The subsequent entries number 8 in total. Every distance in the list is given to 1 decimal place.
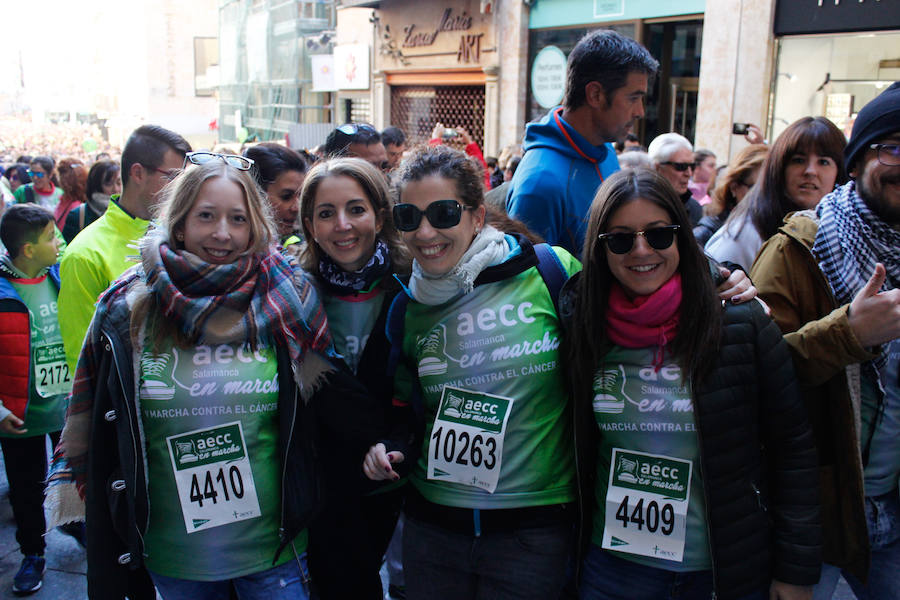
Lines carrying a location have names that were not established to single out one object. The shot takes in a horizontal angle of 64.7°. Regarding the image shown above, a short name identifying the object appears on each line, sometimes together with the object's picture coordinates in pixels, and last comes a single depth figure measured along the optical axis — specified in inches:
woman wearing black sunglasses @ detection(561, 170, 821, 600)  75.5
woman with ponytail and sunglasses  82.7
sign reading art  568.7
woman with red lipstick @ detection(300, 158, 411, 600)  96.7
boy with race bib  145.9
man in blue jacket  117.1
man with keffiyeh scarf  80.8
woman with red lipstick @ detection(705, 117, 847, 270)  112.7
